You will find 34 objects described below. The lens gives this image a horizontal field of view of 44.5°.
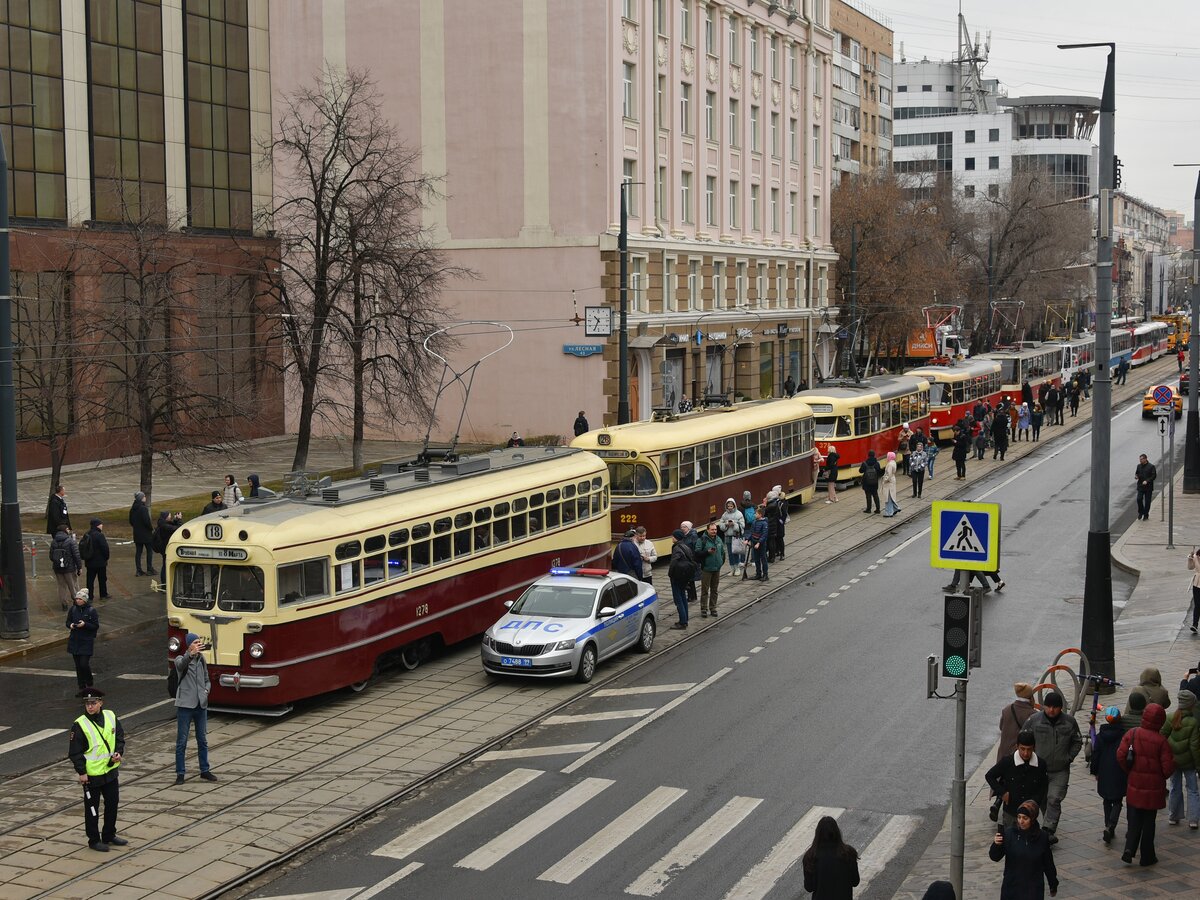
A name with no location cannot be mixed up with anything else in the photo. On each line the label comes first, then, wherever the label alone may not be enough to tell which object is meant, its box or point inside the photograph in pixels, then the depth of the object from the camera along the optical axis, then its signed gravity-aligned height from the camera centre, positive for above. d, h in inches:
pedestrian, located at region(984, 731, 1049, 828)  504.7 -152.7
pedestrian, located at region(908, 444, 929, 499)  1606.8 -142.1
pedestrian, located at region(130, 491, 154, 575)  1114.1 -138.3
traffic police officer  544.4 -157.0
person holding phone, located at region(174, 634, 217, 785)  633.0 -155.4
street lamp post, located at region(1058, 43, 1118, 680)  758.5 -78.3
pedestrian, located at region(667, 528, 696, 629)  976.3 -157.7
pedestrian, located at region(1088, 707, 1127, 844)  537.0 -159.0
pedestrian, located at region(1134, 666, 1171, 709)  540.4 -130.4
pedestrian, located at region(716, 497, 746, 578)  1167.0 -150.4
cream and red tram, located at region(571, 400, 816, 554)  1191.6 -107.0
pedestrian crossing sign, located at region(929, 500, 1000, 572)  490.3 -67.0
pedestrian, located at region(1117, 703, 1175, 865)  518.9 -158.6
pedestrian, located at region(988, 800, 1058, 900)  438.6 -155.5
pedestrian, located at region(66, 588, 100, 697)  773.9 -154.4
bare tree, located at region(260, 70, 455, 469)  1633.9 +66.8
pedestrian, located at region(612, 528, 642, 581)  987.3 -147.7
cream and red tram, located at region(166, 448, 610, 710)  736.3 -128.0
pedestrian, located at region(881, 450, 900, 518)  1473.9 -150.5
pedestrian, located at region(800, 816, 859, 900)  410.9 -148.0
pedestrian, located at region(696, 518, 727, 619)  1014.4 -158.0
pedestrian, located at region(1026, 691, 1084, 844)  536.7 -145.6
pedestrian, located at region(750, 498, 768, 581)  1146.7 -160.0
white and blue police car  804.0 -162.6
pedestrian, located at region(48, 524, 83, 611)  980.6 -148.4
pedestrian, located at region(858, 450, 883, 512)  1504.7 -141.4
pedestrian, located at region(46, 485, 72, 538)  1095.6 -126.7
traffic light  472.1 -96.1
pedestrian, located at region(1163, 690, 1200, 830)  538.9 -145.7
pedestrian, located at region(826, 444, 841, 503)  1641.2 -151.1
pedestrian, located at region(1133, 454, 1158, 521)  1403.8 -139.9
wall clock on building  1983.3 +25.1
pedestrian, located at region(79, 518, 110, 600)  1018.7 -148.0
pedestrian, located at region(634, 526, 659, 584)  1014.6 -147.0
